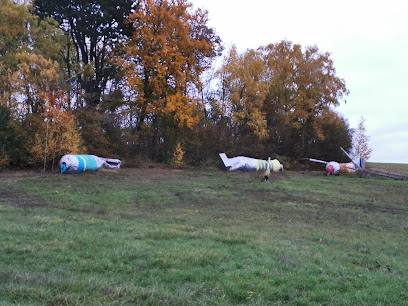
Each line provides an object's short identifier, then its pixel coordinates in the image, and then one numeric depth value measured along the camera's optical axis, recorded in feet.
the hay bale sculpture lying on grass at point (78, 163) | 62.49
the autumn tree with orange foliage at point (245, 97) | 108.68
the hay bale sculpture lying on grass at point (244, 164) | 89.30
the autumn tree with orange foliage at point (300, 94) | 121.49
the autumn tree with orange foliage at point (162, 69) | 92.38
